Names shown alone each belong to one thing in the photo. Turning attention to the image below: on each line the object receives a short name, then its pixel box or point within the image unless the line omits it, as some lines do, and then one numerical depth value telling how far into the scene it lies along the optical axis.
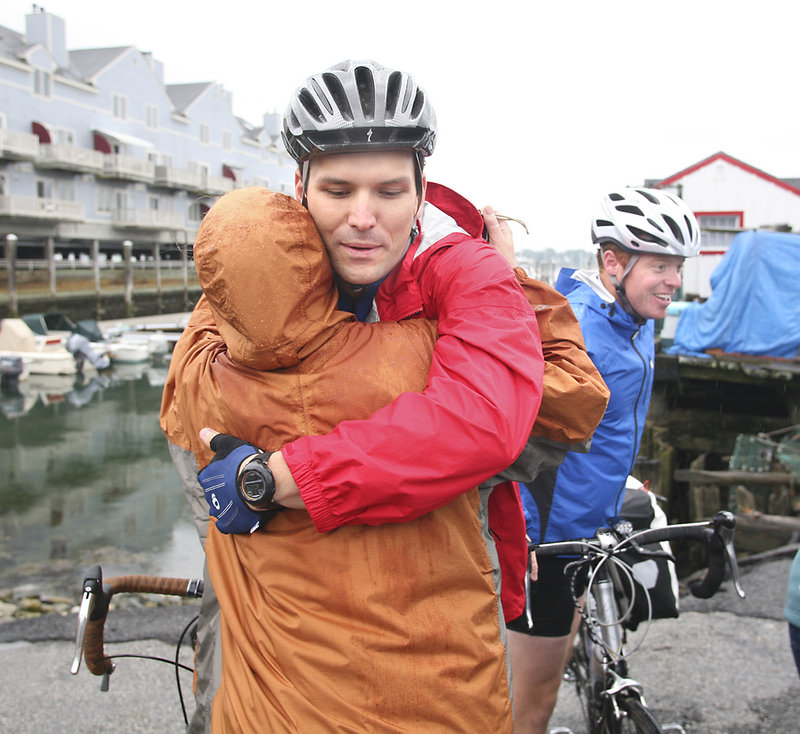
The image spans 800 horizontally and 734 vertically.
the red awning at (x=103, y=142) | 45.97
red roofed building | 27.09
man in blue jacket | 3.32
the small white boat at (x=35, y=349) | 27.86
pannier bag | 3.23
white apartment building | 39.84
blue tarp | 14.74
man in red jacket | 1.45
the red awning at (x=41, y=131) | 40.97
